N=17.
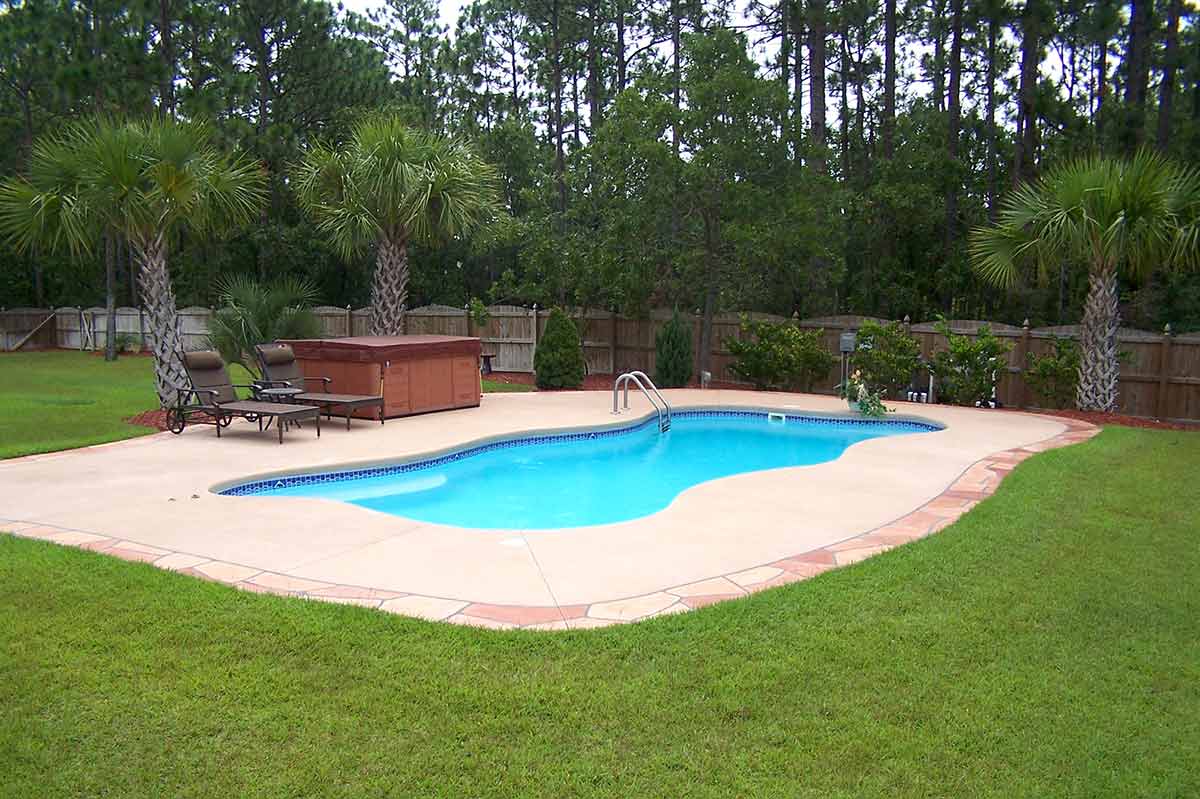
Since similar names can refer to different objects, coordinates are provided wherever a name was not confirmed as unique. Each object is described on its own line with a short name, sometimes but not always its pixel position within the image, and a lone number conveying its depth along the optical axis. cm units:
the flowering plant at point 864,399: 1280
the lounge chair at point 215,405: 1034
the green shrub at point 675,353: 1670
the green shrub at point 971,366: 1383
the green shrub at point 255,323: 1380
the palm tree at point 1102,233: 1177
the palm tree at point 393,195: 1442
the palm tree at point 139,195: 1077
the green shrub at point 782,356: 1590
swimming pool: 827
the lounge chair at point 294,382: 1125
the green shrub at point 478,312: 1922
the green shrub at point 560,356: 1631
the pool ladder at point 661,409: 1250
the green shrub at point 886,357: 1455
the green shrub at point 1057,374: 1367
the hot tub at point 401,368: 1202
